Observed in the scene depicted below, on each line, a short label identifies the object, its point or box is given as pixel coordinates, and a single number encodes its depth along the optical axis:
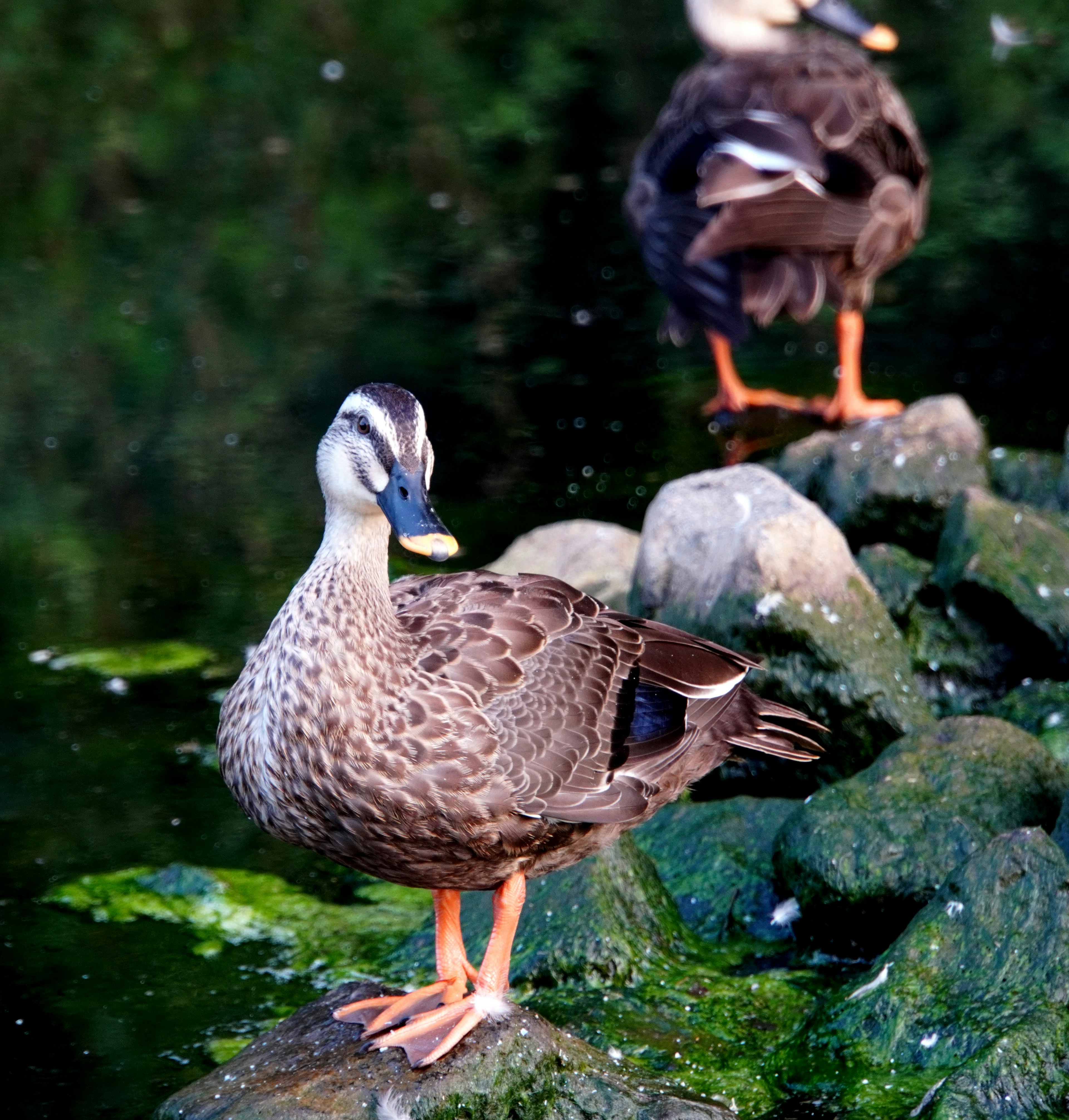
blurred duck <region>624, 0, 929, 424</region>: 15.08
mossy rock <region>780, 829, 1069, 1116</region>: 8.03
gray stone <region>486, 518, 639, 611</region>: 12.67
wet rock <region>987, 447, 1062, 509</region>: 13.48
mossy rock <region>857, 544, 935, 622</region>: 11.96
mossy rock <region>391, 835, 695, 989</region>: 9.07
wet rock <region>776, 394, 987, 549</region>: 12.82
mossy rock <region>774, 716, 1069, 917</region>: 9.14
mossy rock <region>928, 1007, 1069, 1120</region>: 7.37
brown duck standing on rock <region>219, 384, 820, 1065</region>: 7.26
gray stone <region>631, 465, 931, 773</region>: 10.69
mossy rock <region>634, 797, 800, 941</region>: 9.77
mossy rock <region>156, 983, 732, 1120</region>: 7.25
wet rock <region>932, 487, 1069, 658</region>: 11.33
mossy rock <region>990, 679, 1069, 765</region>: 10.55
